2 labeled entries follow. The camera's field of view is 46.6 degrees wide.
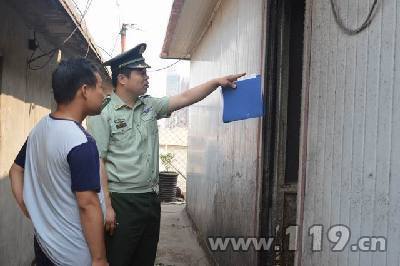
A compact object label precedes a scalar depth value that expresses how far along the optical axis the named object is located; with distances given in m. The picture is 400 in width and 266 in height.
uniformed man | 3.08
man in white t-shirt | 2.02
